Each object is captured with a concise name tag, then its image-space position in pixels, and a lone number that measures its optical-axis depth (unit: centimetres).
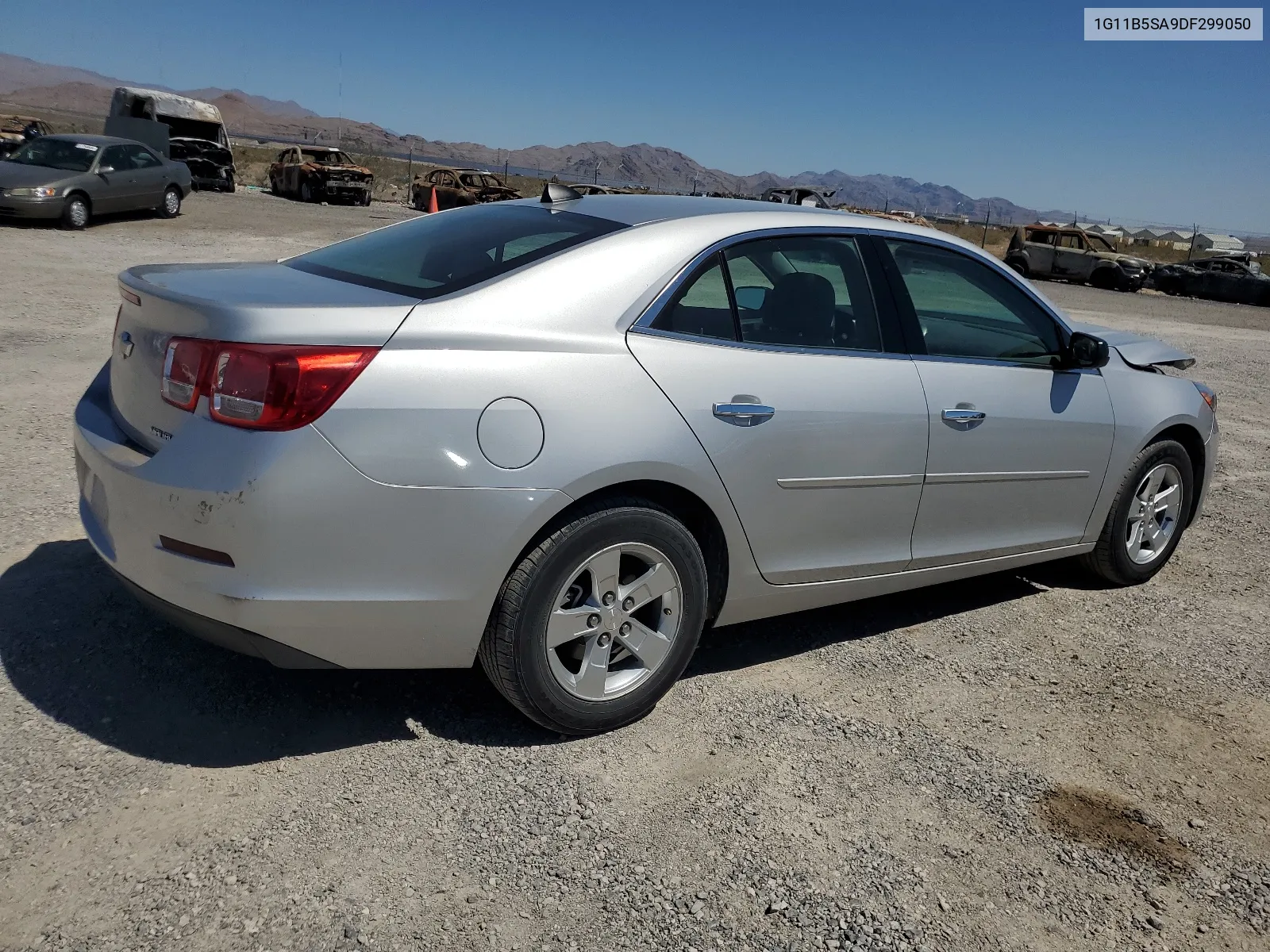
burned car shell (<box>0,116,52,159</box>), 2719
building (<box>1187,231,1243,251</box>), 7394
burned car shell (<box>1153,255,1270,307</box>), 3130
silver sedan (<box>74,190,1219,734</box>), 285
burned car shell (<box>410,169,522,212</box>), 3406
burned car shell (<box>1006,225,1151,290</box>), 3072
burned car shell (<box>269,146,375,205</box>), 3334
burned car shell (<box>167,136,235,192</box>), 3210
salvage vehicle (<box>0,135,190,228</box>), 1764
